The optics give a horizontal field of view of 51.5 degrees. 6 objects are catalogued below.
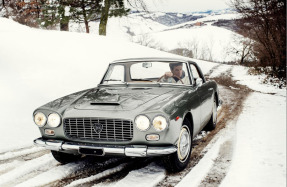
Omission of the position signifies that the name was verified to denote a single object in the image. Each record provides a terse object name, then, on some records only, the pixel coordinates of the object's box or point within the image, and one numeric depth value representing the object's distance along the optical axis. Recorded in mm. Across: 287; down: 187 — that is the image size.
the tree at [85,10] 23169
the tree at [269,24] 13469
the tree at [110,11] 21562
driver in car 4947
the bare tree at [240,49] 40766
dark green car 3475
